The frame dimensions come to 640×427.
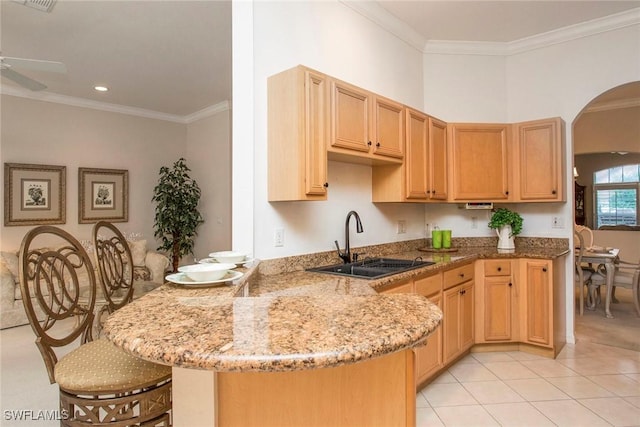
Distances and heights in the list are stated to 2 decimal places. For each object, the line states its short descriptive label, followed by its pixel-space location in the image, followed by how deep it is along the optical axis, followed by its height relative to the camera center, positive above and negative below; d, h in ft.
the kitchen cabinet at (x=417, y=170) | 9.78 +1.33
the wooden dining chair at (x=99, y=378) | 4.08 -1.87
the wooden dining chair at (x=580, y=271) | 14.58 -2.35
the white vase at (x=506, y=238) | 11.62 -0.71
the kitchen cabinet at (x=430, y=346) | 8.21 -3.11
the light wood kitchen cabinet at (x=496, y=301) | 10.79 -2.55
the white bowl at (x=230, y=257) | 6.34 -0.69
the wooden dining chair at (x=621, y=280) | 14.29 -2.63
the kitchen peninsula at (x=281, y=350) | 2.54 -0.95
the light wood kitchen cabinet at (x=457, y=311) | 9.33 -2.62
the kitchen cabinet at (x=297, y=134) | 6.93 +1.63
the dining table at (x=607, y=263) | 14.43 -1.93
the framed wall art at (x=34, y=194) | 15.69 +1.13
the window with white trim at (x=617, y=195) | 24.75 +1.44
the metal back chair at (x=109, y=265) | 6.92 -0.96
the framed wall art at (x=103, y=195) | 17.69 +1.20
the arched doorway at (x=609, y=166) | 12.63 +3.35
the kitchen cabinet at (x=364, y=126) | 7.57 +2.10
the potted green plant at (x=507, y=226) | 11.59 -0.33
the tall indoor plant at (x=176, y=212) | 18.57 +0.32
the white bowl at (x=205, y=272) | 4.88 -0.74
